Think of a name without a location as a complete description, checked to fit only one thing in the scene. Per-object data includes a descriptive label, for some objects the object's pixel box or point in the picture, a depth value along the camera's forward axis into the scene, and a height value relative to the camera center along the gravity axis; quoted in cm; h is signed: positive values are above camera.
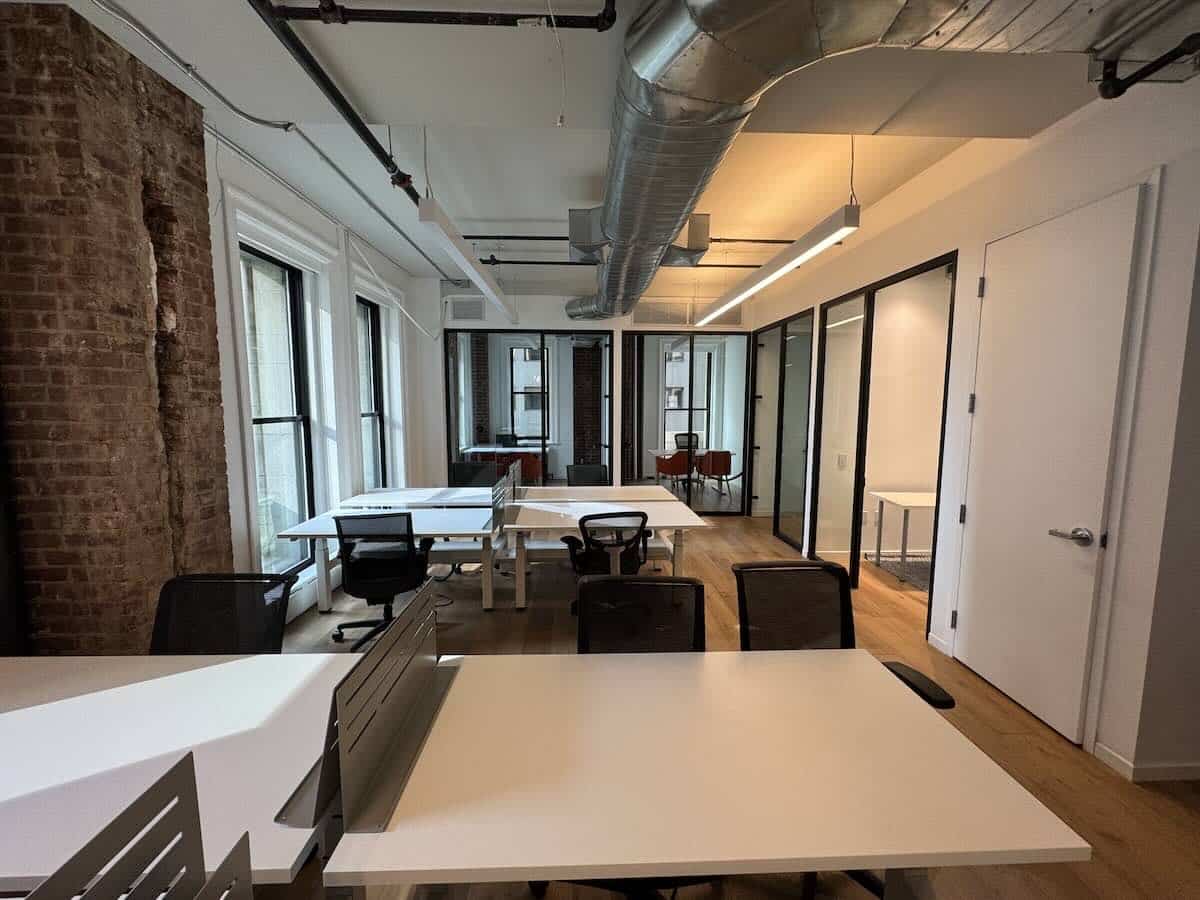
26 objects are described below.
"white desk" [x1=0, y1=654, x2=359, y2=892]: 95 -86
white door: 215 -21
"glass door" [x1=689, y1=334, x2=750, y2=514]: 705 -19
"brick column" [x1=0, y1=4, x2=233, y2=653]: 198 +36
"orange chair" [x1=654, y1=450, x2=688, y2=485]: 708 -87
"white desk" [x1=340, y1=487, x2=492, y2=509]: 439 -91
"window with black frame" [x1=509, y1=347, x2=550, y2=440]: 868 +20
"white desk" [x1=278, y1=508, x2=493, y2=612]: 340 -91
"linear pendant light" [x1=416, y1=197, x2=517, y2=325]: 257 +102
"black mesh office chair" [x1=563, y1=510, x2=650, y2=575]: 348 -102
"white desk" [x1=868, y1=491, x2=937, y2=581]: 419 -84
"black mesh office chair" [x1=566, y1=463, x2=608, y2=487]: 544 -78
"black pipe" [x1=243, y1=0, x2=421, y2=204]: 172 +137
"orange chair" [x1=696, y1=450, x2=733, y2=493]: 705 -85
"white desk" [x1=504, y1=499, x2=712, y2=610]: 367 -90
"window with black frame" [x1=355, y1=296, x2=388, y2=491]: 546 +13
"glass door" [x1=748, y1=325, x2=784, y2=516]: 623 -21
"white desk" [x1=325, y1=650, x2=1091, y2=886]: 93 -86
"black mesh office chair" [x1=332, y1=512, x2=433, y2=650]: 306 -102
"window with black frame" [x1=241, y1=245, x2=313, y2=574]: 356 +1
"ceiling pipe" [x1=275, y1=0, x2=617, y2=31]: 168 +138
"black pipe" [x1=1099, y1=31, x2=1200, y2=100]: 151 +113
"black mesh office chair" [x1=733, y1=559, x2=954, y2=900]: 185 -78
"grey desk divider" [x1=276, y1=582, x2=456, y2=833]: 96 -77
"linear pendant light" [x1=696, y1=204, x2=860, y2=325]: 264 +102
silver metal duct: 126 +104
